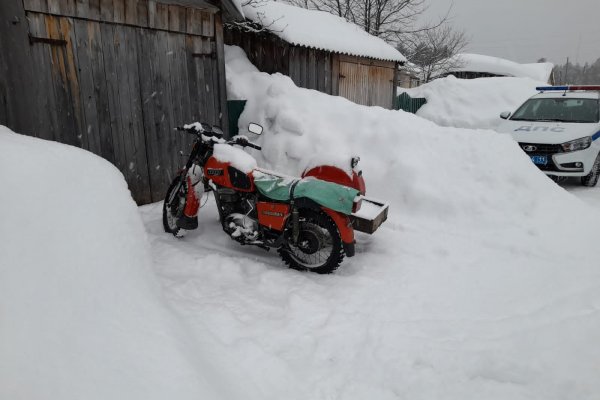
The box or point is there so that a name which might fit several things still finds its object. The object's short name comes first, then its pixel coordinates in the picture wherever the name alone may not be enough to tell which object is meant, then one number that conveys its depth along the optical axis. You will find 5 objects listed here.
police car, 7.34
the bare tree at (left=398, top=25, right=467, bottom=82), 25.91
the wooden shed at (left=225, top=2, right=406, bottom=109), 9.66
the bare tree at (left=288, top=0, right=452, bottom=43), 20.62
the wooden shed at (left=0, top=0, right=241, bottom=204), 4.40
